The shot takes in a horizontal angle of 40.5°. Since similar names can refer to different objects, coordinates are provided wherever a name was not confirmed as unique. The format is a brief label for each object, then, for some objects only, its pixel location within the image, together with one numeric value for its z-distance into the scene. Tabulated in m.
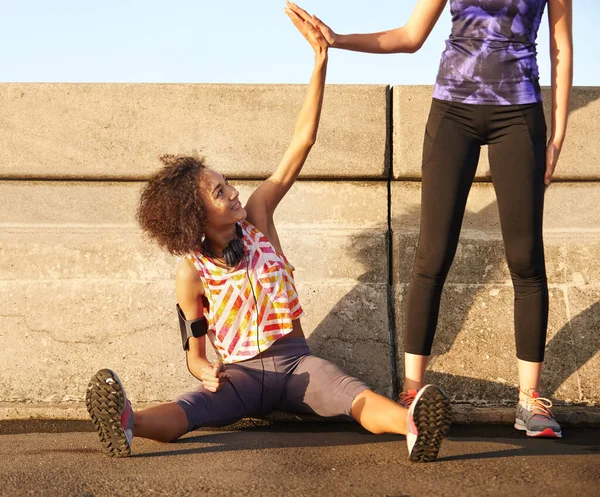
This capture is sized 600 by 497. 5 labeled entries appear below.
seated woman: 3.84
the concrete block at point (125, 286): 4.72
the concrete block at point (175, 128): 5.11
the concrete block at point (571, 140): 5.04
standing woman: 3.83
